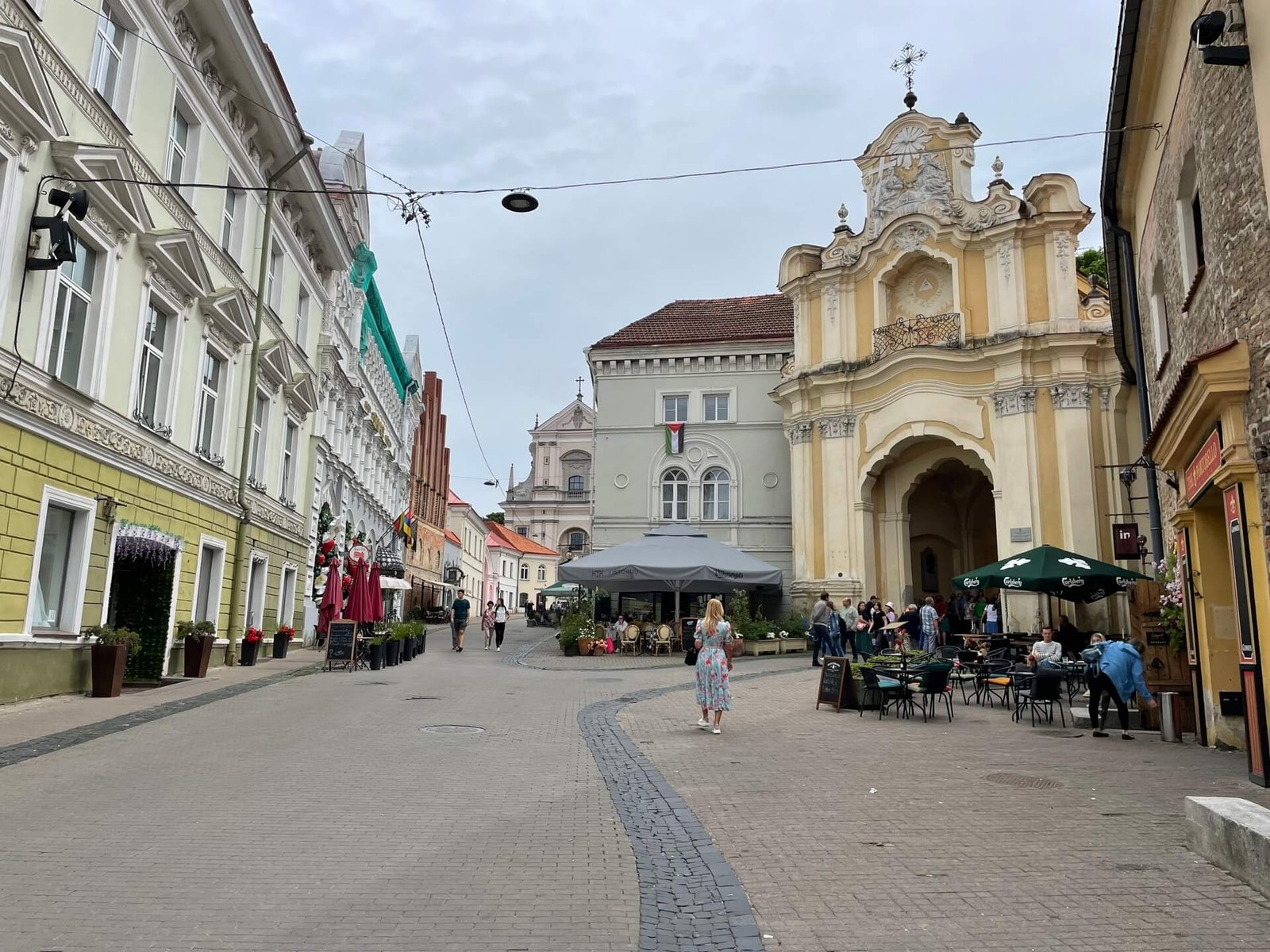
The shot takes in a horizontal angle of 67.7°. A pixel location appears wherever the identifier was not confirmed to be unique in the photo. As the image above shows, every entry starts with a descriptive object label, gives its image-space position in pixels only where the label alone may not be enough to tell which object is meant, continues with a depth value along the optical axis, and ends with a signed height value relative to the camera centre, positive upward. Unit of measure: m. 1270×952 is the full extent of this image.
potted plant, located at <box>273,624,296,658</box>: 22.78 -0.28
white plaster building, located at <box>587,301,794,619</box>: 36.56 +7.77
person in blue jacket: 12.10 -0.42
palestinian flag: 37.28 +7.64
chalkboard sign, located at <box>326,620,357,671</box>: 20.12 -0.28
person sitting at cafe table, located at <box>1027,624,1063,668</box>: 15.05 -0.21
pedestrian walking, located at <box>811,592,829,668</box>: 21.80 +0.35
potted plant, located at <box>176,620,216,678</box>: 16.73 -0.33
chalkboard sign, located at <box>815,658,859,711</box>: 14.69 -0.73
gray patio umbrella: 24.97 +1.73
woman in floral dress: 12.09 -0.38
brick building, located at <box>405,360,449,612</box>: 51.75 +7.79
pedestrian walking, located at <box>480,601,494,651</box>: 31.64 +0.32
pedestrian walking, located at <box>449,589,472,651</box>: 29.67 +0.36
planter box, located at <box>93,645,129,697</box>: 13.29 -0.58
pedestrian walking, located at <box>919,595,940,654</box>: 23.42 +0.30
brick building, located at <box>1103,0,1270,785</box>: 8.29 +3.60
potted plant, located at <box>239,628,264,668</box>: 20.00 -0.42
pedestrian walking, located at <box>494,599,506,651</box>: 31.28 +0.29
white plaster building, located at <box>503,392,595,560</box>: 85.31 +13.70
